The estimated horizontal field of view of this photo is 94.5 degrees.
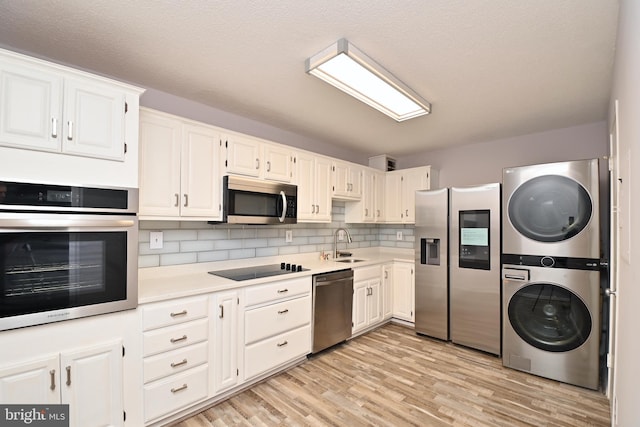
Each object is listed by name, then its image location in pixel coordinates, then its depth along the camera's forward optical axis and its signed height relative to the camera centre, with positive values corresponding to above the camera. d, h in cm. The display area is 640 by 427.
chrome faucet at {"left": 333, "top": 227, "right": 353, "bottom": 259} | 404 -38
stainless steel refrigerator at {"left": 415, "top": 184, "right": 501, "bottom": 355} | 309 -56
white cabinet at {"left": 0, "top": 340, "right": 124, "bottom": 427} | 147 -90
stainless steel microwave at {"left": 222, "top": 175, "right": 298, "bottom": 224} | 260 +13
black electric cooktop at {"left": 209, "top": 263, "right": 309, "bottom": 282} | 262 -54
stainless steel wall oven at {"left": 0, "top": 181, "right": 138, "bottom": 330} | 145 -20
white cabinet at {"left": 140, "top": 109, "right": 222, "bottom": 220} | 219 +37
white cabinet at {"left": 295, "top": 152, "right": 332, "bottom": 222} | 326 +33
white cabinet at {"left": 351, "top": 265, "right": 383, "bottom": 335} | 348 -102
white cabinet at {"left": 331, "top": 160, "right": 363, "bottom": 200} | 371 +46
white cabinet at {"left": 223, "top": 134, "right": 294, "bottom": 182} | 265 +54
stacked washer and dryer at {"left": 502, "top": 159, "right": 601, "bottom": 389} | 248 -49
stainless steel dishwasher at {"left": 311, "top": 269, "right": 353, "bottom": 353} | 299 -98
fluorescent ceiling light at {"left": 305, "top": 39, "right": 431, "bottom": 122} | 187 +98
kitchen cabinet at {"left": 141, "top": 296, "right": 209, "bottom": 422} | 190 -96
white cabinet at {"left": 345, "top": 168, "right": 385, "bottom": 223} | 416 +18
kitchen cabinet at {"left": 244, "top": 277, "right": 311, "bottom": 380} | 244 -97
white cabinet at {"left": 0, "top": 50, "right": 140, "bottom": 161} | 147 +57
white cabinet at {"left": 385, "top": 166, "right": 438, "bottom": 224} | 420 +40
